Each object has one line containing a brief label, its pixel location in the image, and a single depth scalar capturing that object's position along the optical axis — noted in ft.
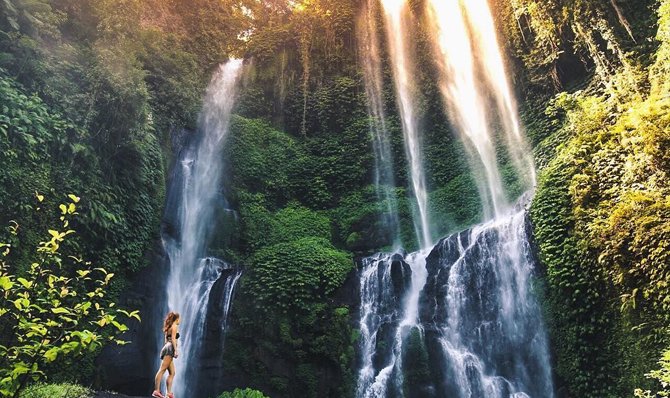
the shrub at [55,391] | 22.08
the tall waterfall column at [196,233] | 40.57
